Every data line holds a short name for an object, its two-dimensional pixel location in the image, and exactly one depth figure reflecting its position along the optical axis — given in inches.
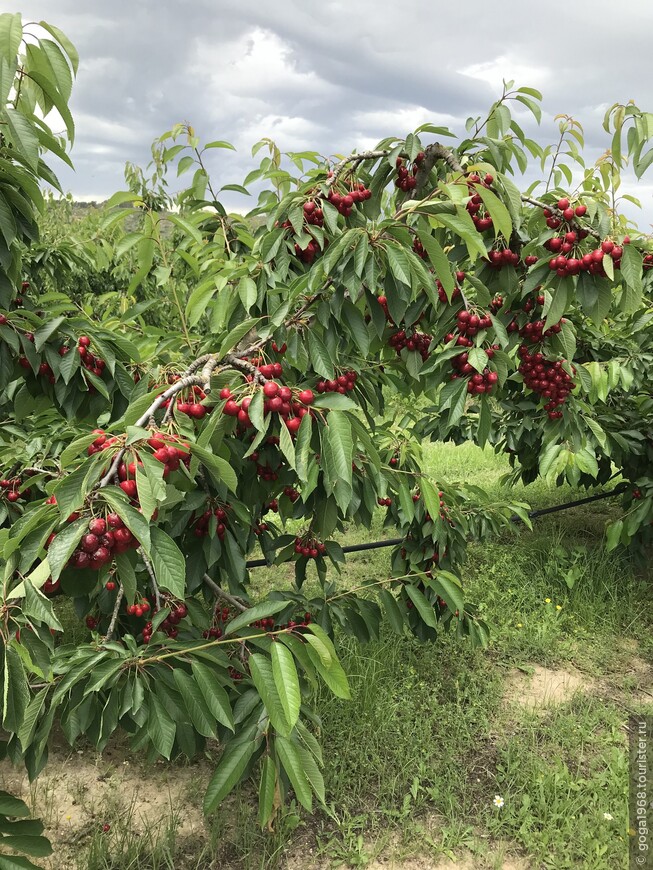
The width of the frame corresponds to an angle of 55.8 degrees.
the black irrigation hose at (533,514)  122.5
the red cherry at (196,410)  51.6
